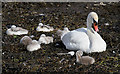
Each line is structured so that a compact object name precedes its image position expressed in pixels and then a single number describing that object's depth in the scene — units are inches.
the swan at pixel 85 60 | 620.7
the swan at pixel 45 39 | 713.6
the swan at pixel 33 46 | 674.8
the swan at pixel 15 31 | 768.3
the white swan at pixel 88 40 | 660.1
